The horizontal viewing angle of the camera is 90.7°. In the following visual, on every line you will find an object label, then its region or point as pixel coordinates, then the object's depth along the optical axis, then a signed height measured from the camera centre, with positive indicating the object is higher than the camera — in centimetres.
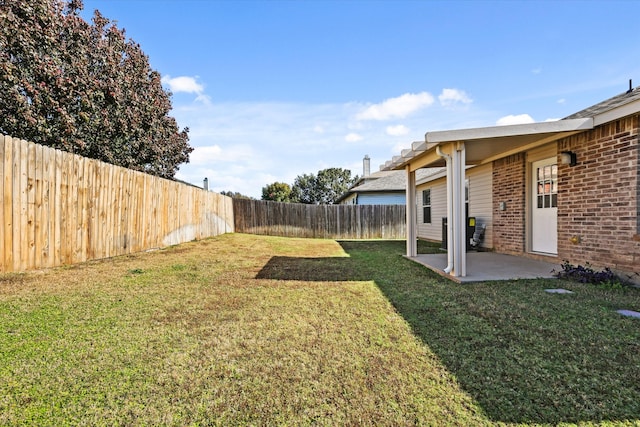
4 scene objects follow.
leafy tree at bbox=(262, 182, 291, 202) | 3934 +314
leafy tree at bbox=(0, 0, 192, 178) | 760 +372
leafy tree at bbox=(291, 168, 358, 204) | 4331 +437
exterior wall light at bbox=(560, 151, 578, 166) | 556 +105
